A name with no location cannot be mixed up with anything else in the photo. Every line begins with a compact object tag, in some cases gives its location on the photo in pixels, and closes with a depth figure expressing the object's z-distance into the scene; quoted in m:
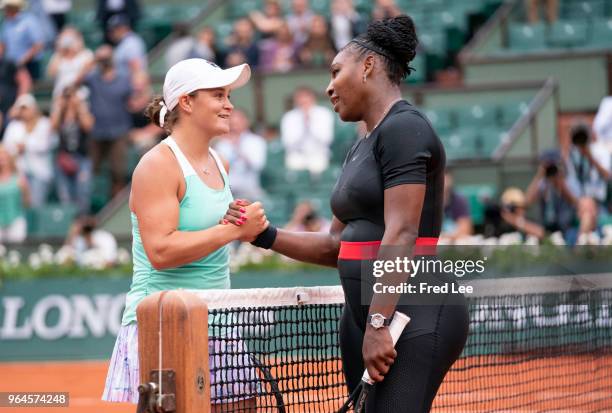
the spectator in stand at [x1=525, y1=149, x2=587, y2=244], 12.64
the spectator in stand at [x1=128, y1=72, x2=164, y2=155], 16.72
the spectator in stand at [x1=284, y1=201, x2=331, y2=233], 13.39
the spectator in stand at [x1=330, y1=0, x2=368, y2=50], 16.78
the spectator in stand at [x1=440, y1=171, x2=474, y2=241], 12.98
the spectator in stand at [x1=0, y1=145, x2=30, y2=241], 15.88
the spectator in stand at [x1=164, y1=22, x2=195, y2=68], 18.01
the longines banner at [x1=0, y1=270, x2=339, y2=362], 14.02
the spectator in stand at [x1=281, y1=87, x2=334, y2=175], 15.45
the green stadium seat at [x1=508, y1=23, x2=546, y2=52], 17.33
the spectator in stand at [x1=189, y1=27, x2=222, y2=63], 17.08
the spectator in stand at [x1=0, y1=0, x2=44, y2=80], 18.48
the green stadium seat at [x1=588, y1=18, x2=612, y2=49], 17.00
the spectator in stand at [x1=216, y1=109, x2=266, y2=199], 15.30
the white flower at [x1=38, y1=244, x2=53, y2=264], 14.47
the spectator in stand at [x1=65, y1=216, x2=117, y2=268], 14.29
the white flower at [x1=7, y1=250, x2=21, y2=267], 14.61
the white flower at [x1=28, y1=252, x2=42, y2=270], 14.37
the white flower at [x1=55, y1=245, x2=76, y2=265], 14.36
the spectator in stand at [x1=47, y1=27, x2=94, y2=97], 17.27
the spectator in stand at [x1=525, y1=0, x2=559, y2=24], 17.52
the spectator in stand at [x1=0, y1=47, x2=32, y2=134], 18.09
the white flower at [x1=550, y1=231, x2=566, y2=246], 11.98
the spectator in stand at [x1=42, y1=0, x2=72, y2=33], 19.98
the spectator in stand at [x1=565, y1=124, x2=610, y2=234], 12.66
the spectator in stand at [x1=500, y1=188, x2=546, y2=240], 12.79
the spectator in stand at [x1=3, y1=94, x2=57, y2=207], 16.84
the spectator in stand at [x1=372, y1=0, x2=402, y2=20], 16.28
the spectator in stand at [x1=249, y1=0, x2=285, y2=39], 17.83
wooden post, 3.89
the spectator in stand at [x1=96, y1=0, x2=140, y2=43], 18.59
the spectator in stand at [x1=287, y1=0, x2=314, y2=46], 17.39
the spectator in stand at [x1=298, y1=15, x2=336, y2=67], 16.81
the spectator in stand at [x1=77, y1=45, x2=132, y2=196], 16.70
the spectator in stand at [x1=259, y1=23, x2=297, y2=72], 17.62
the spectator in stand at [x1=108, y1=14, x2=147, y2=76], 17.23
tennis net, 4.59
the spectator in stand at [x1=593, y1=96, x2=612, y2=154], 13.44
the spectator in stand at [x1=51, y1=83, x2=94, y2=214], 17.05
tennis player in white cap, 4.54
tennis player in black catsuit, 4.25
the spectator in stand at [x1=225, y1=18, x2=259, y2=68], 17.58
